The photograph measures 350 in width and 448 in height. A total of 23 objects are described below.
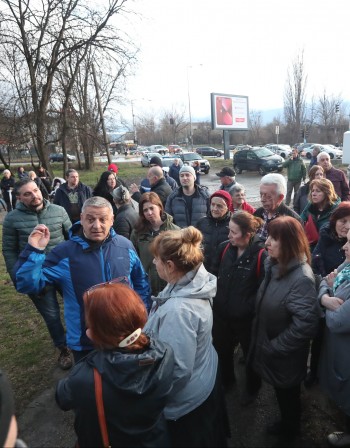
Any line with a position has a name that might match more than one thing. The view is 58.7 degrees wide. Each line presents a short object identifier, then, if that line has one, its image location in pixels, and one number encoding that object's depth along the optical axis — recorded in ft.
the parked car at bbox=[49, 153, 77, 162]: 147.04
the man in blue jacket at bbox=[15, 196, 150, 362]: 7.59
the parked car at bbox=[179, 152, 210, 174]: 79.92
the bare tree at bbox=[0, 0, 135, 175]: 45.37
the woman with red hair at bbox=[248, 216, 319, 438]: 6.85
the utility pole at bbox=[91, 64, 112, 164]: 64.49
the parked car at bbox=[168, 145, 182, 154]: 137.32
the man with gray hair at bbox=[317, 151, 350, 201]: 18.70
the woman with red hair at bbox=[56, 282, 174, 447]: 4.16
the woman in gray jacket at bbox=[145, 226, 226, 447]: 5.33
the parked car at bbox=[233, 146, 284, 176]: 70.95
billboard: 86.89
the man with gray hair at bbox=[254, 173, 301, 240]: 10.74
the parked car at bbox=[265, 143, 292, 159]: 110.70
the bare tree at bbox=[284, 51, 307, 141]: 116.06
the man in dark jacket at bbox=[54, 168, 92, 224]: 17.49
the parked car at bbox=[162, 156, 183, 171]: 80.44
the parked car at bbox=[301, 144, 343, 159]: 91.49
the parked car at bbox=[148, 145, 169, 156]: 149.05
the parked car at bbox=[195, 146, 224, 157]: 137.97
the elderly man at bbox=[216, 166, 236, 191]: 18.10
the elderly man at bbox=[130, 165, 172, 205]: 18.02
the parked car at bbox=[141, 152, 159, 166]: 102.12
